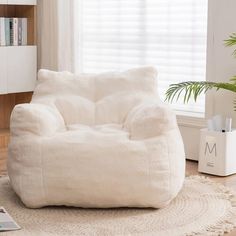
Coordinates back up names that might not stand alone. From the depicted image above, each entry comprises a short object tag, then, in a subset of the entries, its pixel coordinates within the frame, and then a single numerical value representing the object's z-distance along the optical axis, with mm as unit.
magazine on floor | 3727
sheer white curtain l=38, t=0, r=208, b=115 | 5769
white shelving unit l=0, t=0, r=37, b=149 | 6492
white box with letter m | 5124
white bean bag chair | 4018
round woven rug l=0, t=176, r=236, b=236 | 3709
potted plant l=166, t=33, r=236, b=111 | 5038
